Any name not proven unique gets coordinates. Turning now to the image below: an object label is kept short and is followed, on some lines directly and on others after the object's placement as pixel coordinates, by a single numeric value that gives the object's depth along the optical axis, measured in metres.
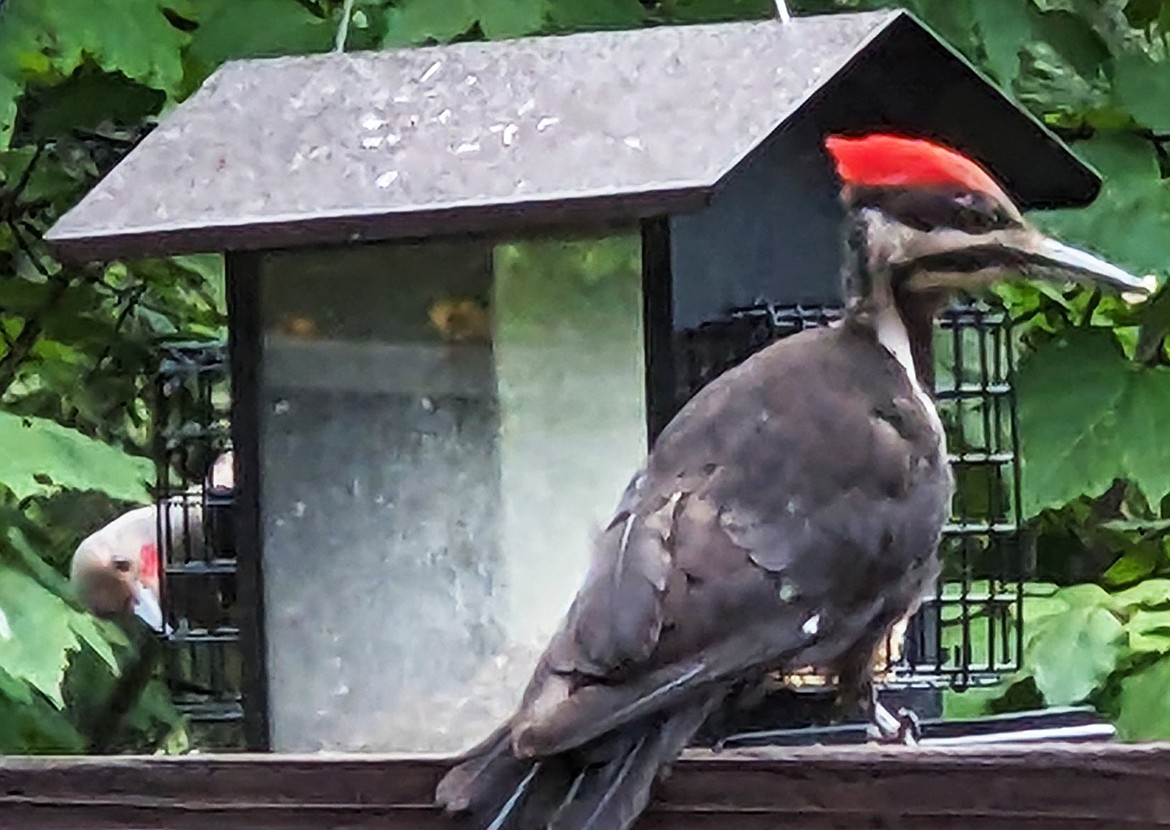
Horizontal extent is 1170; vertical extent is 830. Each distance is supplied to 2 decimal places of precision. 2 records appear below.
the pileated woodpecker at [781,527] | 3.26
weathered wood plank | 2.82
